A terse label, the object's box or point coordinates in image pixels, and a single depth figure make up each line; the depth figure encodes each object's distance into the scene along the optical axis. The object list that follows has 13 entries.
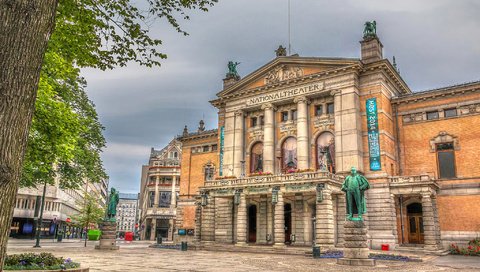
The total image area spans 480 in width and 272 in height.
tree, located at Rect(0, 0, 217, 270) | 4.18
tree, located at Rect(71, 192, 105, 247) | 50.56
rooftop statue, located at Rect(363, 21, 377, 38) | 38.53
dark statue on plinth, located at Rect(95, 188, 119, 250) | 32.03
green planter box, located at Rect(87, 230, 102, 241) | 59.41
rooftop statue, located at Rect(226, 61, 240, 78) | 49.19
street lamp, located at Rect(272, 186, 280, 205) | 33.28
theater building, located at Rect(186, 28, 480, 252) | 32.28
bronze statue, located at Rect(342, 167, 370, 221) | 21.52
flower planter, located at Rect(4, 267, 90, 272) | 11.48
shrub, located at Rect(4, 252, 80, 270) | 11.40
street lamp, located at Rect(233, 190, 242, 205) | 35.97
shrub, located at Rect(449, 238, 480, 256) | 29.17
